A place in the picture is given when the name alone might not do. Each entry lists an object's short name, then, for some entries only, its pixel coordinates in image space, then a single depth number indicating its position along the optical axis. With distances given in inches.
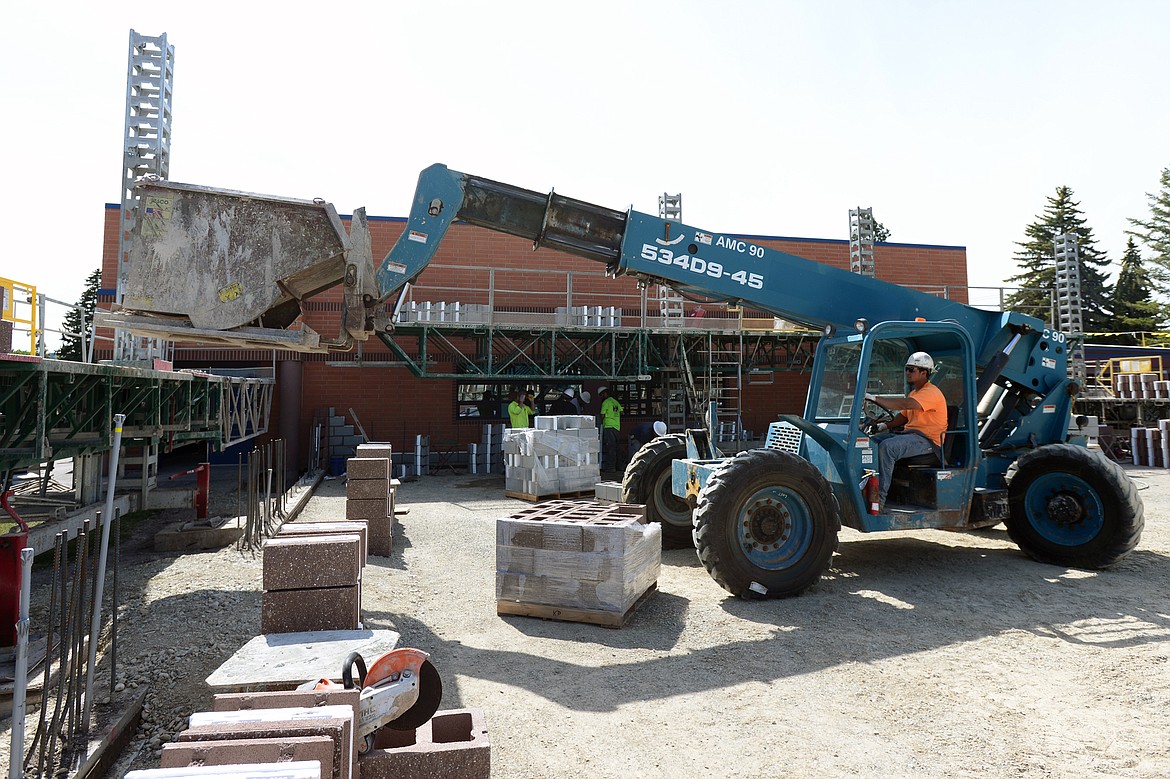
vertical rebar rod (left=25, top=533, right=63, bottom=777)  138.0
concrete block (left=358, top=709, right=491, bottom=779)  122.6
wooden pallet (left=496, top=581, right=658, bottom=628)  235.5
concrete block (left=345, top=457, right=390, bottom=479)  352.5
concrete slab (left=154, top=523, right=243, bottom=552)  370.3
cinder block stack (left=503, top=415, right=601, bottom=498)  562.6
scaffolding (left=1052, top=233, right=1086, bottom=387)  934.1
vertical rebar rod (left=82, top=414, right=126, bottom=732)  152.9
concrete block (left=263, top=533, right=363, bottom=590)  185.5
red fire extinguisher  275.6
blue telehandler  214.8
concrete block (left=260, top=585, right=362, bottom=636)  184.4
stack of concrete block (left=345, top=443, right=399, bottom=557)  350.0
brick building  781.3
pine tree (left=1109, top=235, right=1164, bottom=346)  1635.1
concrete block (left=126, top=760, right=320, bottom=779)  83.5
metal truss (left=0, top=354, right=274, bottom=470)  224.2
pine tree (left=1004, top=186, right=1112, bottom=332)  1760.6
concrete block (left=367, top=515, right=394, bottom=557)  349.1
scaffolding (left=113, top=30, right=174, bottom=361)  545.6
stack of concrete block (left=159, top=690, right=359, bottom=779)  92.7
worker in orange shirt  285.0
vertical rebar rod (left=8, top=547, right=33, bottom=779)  126.6
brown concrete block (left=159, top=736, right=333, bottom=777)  92.3
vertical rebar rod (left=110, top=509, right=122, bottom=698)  171.1
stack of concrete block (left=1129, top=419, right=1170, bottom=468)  765.3
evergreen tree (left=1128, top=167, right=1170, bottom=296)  1648.6
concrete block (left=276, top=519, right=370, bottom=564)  214.4
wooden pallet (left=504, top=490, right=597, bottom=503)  564.1
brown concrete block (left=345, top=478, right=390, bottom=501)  353.7
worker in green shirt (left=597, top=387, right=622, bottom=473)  732.0
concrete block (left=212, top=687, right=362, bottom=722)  114.9
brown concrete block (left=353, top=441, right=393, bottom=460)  378.0
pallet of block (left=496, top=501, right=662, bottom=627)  236.2
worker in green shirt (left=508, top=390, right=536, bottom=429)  693.3
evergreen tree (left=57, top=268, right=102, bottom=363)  408.9
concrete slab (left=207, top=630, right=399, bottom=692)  147.0
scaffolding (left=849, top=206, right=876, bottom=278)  916.0
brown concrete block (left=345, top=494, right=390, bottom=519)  352.2
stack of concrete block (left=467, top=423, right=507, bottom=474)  743.7
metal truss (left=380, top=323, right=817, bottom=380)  703.7
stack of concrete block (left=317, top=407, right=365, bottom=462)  753.0
